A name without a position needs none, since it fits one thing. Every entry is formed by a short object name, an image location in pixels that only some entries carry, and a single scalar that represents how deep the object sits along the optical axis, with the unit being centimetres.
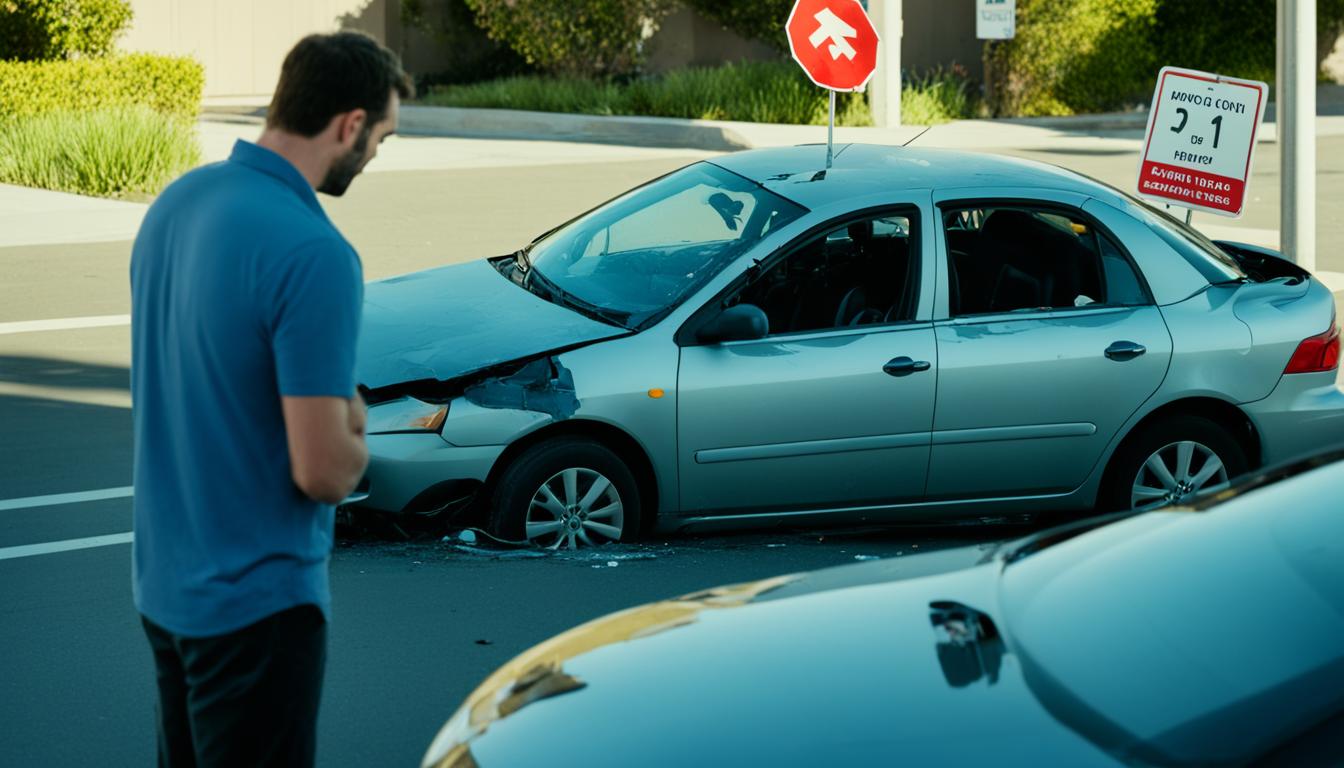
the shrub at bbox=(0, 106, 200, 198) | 1891
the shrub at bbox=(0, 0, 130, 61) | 2142
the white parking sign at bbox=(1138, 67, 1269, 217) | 955
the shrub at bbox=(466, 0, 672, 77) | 3120
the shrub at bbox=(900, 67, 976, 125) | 2836
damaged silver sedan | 638
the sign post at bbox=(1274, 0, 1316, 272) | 1116
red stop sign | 1952
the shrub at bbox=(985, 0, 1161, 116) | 3020
